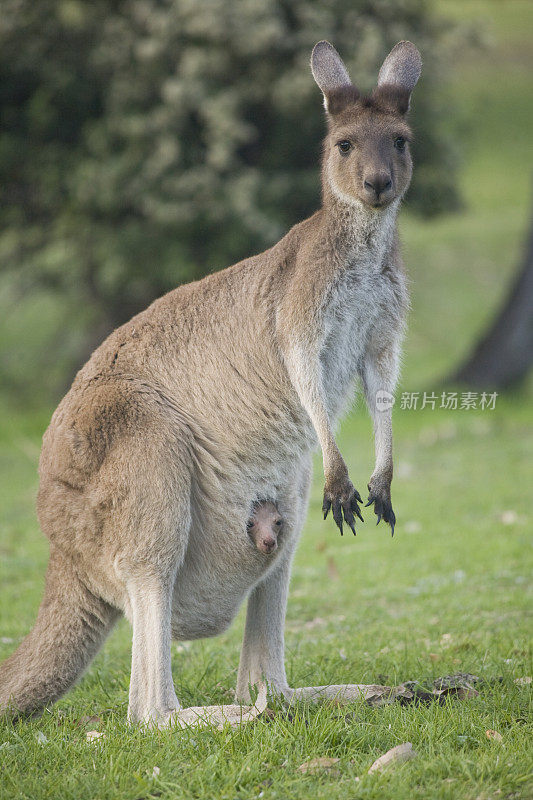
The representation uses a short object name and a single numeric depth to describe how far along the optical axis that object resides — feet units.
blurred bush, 71.56
